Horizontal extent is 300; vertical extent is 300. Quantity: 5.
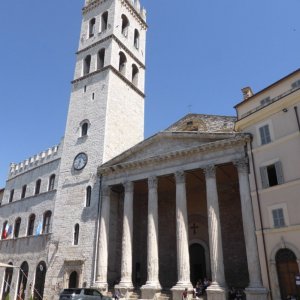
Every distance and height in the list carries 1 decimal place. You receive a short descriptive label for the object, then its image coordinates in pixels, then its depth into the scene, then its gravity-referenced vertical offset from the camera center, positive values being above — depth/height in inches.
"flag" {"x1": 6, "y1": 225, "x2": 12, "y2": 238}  1137.4 +178.7
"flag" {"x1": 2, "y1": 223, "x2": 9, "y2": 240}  1146.8 +178.7
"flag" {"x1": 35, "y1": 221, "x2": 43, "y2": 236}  1011.6 +164.7
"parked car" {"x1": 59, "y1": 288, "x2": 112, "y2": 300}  586.2 -12.3
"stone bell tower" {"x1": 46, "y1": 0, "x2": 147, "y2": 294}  893.2 +495.8
